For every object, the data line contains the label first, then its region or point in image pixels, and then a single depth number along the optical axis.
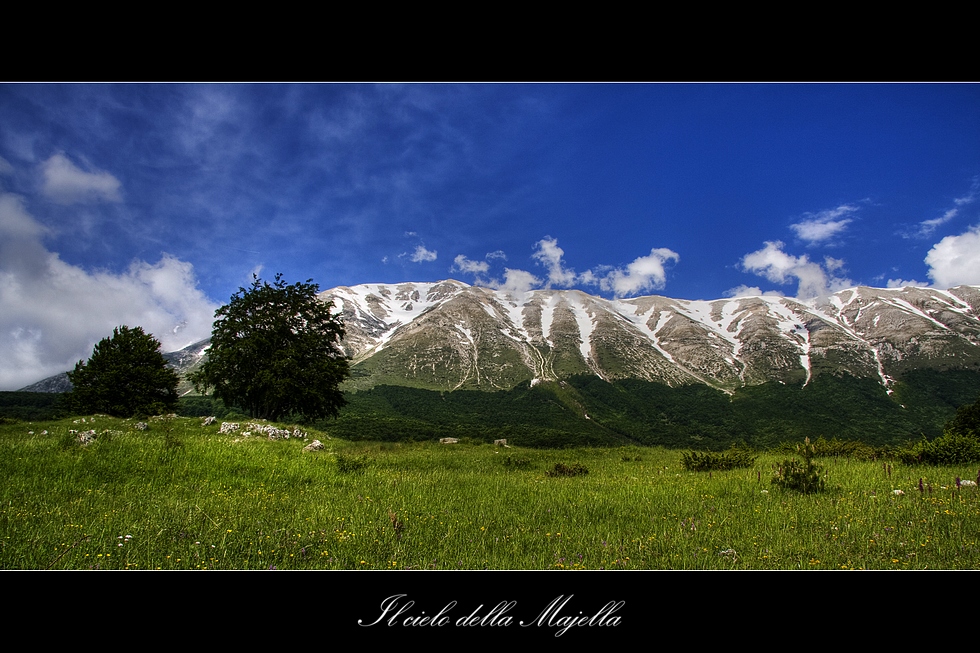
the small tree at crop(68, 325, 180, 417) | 31.33
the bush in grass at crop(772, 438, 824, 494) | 8.30
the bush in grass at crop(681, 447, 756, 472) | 12.84
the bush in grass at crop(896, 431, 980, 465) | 10.90
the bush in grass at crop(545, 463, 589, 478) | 12.24
